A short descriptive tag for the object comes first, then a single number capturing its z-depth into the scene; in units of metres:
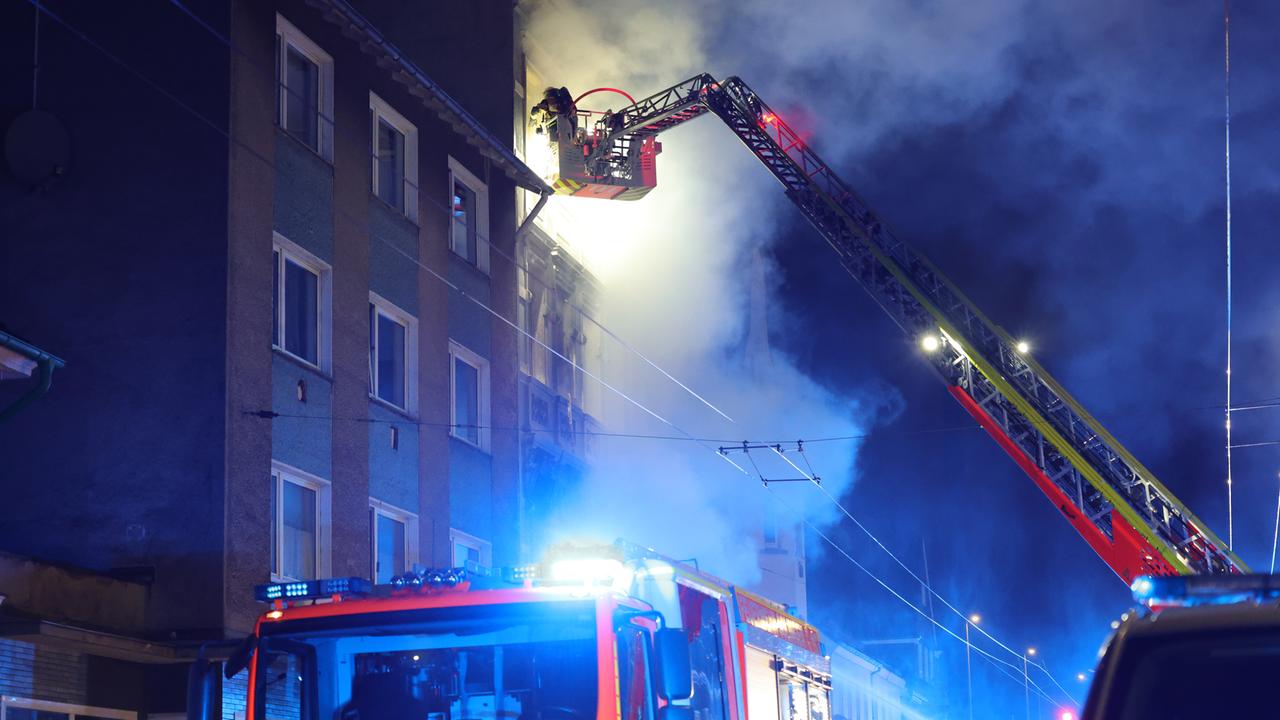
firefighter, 27.02
